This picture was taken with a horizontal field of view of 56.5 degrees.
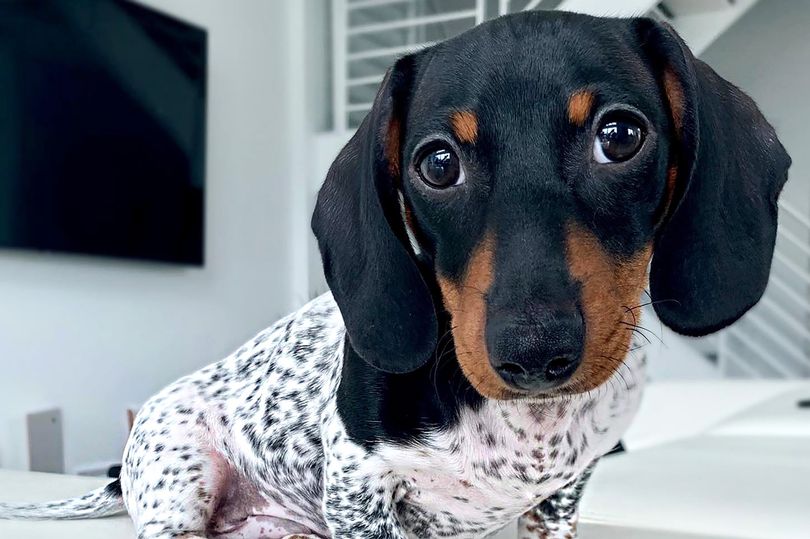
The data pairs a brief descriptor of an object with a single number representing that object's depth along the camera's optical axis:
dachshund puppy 0.63
